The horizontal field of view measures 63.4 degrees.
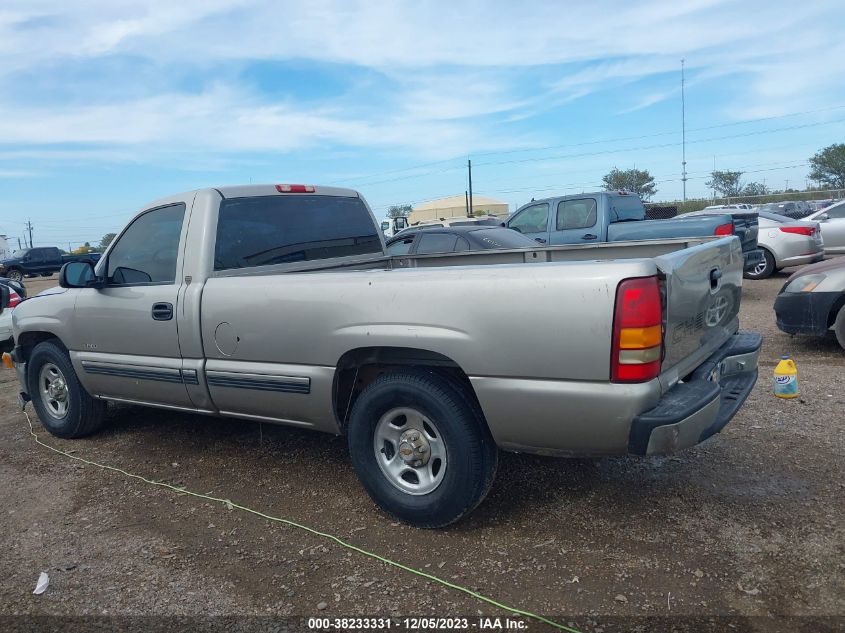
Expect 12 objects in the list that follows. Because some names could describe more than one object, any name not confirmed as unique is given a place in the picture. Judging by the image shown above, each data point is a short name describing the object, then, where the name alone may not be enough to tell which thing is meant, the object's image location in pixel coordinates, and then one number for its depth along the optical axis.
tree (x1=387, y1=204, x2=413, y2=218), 71.82
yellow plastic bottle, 5.39
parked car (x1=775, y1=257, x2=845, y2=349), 6.75
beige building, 64.31
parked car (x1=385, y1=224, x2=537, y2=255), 9.05
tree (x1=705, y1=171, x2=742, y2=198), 58.78
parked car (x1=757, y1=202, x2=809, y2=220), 27.55
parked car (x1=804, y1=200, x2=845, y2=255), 13.69
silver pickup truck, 2.91
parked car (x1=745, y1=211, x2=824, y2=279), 12.59
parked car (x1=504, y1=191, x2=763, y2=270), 9.73
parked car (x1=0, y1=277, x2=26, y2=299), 11.21
